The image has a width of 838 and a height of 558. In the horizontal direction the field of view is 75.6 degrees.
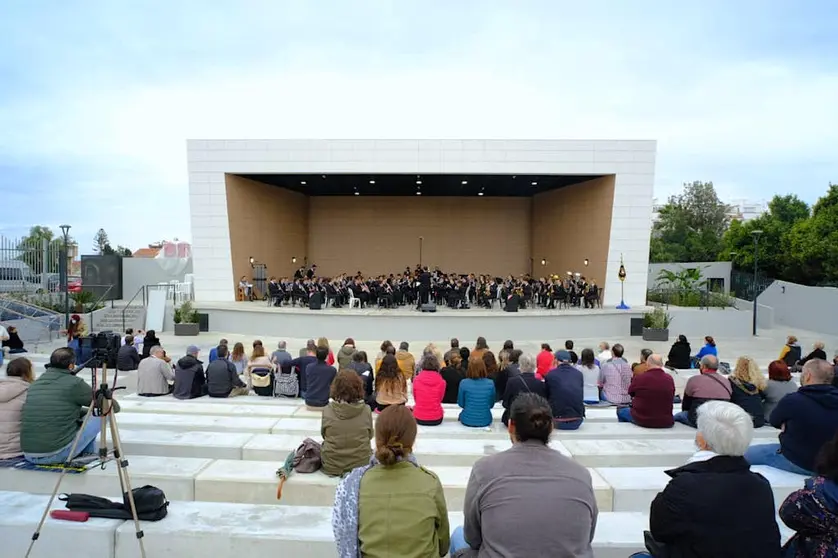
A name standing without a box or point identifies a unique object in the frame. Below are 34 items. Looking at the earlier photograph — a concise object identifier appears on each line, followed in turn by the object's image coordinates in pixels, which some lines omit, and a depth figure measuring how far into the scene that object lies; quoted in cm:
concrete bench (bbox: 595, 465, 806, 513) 326
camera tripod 277
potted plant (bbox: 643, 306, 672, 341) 1527
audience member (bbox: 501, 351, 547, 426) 456
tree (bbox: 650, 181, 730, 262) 3675
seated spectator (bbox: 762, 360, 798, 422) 498
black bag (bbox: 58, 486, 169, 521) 294
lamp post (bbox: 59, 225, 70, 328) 1368
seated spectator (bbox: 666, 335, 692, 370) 968
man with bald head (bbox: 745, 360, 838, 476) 324
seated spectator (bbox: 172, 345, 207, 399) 604
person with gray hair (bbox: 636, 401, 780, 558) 189
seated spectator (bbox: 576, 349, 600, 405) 614
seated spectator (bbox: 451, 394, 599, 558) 182
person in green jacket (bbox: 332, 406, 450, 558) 206
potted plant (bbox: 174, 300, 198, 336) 1531
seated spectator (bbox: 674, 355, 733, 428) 462
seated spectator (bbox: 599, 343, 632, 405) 617
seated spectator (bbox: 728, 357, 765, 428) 482
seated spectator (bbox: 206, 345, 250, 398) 621
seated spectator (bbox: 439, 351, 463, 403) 596
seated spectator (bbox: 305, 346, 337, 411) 530
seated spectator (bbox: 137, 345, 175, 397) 624
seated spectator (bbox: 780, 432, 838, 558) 196
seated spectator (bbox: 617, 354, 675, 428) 473
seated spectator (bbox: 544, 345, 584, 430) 468
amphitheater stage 1478
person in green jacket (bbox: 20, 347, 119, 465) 352
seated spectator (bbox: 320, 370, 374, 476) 344
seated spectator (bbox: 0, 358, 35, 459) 361
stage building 1745
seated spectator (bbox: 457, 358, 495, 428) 475
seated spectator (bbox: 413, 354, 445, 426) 471
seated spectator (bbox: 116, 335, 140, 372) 852
